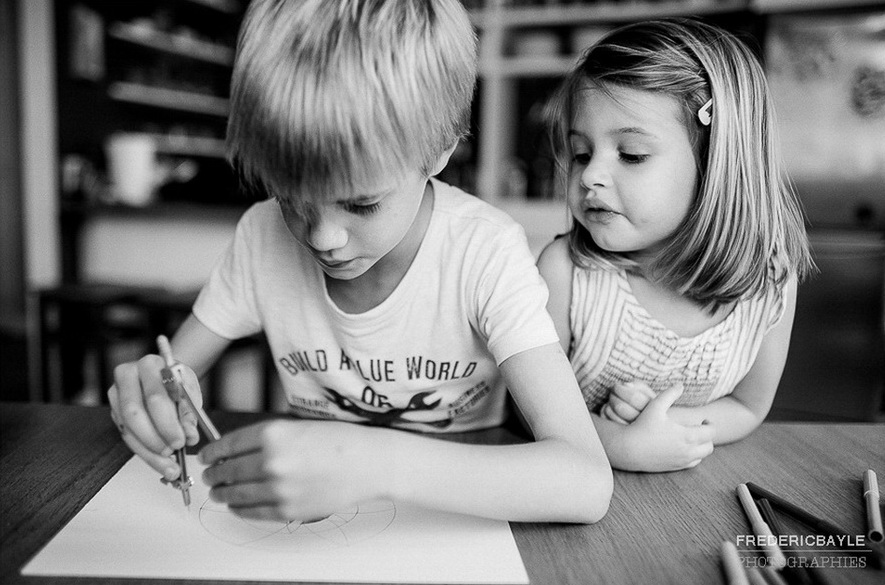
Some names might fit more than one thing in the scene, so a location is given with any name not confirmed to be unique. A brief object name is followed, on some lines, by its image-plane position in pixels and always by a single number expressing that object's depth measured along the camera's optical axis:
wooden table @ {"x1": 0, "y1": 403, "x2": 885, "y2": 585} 0.52
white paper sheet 0.50
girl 0.77
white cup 2.64
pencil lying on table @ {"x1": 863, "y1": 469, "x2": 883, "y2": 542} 0.56
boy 0.52
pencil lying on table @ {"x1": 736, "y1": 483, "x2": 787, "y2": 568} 0.51
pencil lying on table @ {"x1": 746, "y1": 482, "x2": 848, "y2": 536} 0.57
